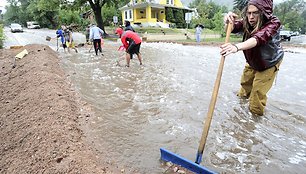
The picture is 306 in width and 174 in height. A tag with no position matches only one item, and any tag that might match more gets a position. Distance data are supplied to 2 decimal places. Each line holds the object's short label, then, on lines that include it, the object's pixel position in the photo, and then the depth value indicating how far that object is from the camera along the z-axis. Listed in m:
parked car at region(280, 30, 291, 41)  29.47
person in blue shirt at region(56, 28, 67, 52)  13.83
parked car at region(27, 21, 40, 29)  59.56
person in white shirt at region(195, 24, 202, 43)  21.85
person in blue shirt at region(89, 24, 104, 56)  12.34
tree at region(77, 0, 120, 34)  25.58
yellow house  37.41
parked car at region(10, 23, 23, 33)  39.41
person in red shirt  9.21
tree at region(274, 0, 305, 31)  67.75
